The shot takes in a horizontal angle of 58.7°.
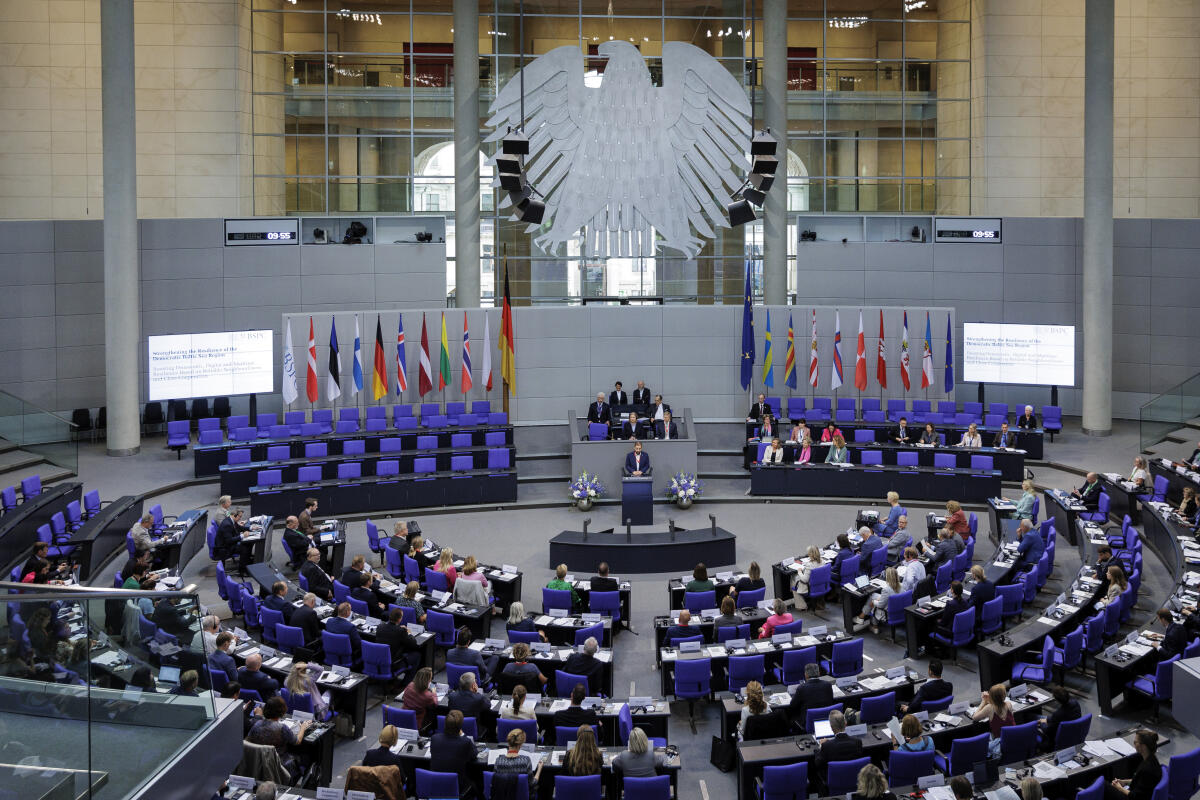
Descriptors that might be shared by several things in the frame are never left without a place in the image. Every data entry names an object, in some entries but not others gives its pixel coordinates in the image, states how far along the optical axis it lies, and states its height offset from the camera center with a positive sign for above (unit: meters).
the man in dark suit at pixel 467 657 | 11.43 -3.26
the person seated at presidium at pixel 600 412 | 23.20 -1.30
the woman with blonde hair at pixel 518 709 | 9.99 -3.36
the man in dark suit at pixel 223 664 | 10.52 -3.08
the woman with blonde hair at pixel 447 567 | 14.34 -2.89
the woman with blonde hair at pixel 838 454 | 20.91 -1.97
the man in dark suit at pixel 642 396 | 24.05 -0.97
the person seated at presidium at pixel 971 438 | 20.98 -1.67
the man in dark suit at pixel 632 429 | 21.53 -1.54
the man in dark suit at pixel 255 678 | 10.27 -3.14
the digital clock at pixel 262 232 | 26.14 +2.98
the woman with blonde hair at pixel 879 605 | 13.45 -3.23
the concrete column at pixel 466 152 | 25.91 +4.95
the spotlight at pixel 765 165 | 19.30 +3.42
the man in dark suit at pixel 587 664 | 11.19 -3.26
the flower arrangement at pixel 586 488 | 20.23 -2.56
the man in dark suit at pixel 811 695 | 10.18 -3.27
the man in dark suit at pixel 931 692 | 10.32 -3.29
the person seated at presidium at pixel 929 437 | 21.36 -1.70
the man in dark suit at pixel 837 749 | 9.15 -3.40
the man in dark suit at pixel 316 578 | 13.95 -2.97
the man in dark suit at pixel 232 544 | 15.95 -2.86
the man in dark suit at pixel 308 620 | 12.23 -3.07
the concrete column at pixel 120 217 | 22.73 +2.93
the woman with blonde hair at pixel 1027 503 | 16.80 -2.36
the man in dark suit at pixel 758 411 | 23.22 -1.26
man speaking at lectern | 20.03 -2.07
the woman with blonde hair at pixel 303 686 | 10.23 -3.20
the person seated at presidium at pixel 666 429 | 21.33 -1.54
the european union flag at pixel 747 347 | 24.70 +0.14
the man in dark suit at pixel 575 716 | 10.06 -3.45
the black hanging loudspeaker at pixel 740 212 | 20.95 +2.78
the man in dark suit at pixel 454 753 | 9.03 -3.39
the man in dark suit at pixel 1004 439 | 21.53 -1.78
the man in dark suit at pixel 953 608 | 12.84 -3.06
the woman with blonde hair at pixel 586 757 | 8.85 -3.35
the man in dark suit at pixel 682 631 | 12.29 -3.23
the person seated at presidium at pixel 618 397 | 23.95 -0.99
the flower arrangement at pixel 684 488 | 20.27 -2.56
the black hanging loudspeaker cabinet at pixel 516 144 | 18.71 +3.68
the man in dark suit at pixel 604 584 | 13.75 -2.98
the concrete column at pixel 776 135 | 26.56 +5.43
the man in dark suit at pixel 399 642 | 12.04 -3.27
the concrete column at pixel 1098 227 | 25.03 +3.01
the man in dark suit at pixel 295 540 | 15.75 -2.77
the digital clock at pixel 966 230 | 27.55 +3.18
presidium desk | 20.66 -2.05
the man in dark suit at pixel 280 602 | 12.55 -2.98
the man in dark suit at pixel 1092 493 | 17.14 -2.25
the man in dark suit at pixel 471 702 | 10.10 -3.31
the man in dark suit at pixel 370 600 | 13.26 -3.07
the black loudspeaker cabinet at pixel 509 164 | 19.04 +3.39
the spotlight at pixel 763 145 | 18.97 +3.72
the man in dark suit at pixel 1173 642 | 11.01 -2.99
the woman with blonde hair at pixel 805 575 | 14.56 -3.04
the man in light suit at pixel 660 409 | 22.26 -1.20
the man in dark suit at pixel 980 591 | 13.10 -2.92
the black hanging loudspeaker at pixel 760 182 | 19.69 +3.18
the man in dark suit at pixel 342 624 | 11.84 -3.00
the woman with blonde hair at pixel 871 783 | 8.04 -3.25
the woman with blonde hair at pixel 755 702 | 9.84 -3.21
